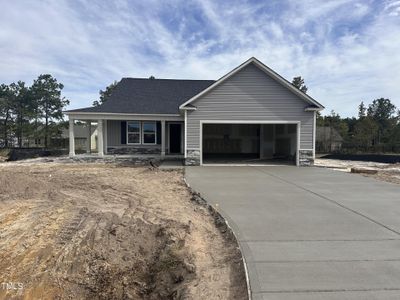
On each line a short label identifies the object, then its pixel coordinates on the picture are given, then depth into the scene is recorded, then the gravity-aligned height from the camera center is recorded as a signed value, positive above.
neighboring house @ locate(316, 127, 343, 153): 32.67 -0.72
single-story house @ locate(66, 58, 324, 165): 17.98 +1.03
